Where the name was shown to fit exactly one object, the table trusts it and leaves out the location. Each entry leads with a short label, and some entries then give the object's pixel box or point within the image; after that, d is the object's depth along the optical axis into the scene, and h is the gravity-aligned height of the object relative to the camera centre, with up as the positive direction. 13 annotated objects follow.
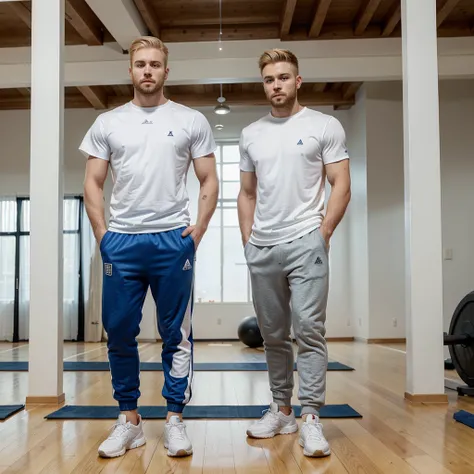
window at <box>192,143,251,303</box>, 9.59 -0.20
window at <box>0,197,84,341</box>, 9.19 -0.28
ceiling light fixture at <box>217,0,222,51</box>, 6.34 +2.39
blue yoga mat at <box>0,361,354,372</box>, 5.19 -1.03
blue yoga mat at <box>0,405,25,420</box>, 3.06 -0.84
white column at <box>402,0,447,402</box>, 3.51 +0.19
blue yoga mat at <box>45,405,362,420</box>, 3.04 -0.83
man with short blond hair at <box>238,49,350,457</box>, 2.38 +0.08
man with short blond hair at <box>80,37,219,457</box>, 2.31 +0.06
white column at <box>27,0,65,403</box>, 3.49 +0.26
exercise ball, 7.72 -1.06
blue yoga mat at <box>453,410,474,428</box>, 2.83 -0.80
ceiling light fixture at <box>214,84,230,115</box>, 7.75 +1.79
